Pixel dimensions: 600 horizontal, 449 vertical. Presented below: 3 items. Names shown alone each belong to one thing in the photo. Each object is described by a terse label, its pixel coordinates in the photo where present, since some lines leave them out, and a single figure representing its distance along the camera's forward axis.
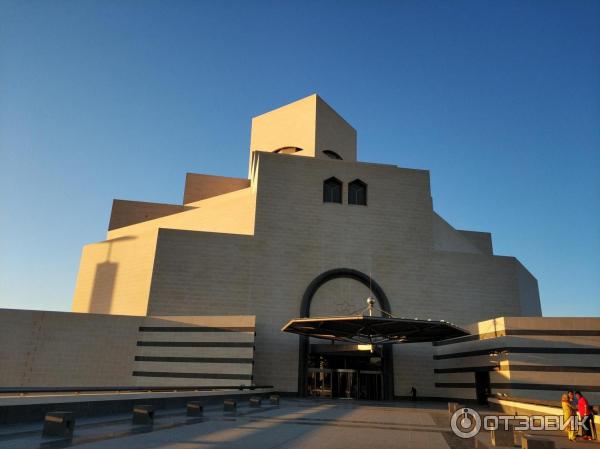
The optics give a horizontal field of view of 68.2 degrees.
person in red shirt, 13.70
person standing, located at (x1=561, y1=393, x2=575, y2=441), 13.66
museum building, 29.06
